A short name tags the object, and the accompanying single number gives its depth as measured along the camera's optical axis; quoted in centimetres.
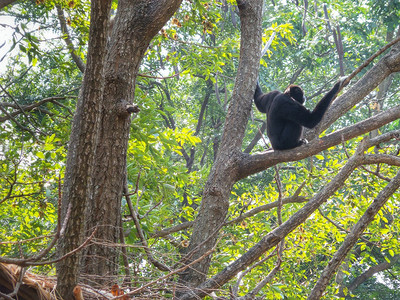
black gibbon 1117
